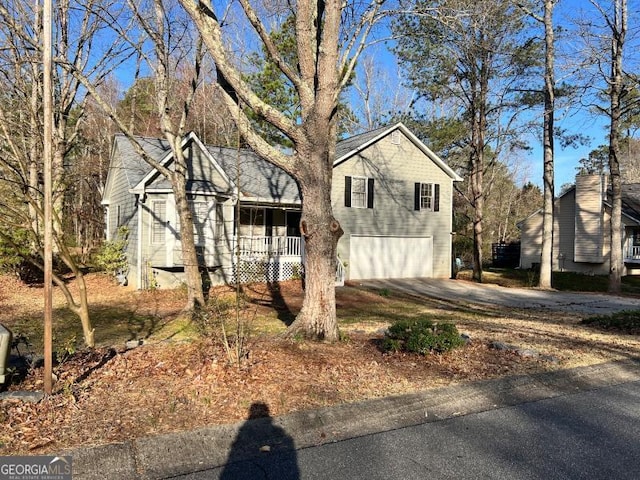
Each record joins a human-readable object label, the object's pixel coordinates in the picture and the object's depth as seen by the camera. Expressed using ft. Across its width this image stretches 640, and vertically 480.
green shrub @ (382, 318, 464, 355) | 20.06
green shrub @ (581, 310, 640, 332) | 30.09
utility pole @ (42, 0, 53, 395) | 13.99
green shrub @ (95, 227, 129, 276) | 54.90
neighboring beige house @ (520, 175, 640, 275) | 92.22
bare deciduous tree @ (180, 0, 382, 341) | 21.83
